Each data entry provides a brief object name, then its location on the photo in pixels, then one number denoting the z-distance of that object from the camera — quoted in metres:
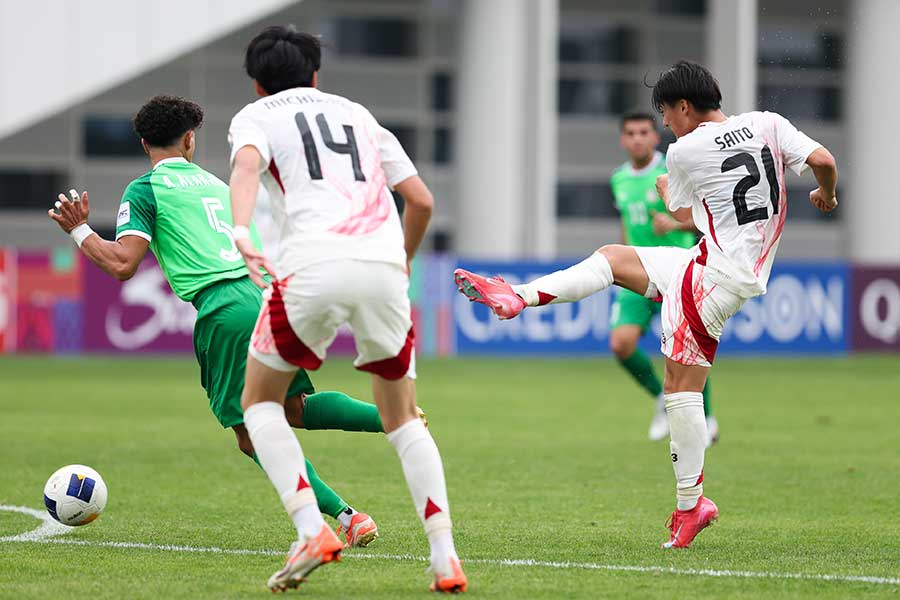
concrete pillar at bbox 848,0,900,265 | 60.31
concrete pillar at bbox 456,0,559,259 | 53.78
